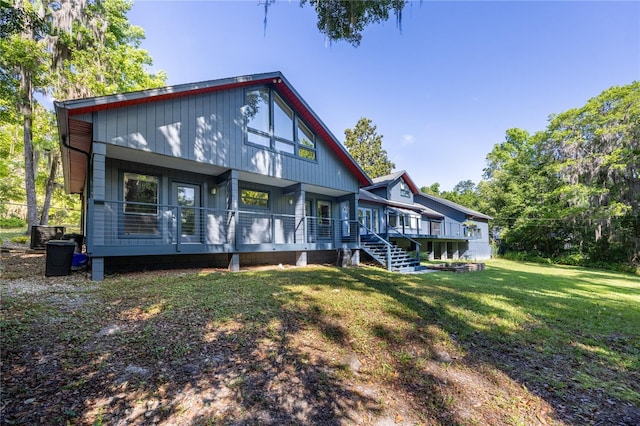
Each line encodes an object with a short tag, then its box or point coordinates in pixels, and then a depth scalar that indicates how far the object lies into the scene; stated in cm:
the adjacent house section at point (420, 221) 1798
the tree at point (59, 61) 1356
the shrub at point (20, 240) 1470
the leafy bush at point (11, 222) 2216
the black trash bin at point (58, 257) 681
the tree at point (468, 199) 3327
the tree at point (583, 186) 1939
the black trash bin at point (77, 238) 1100
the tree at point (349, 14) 579
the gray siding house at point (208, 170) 725
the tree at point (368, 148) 3734
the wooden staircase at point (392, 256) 1228
